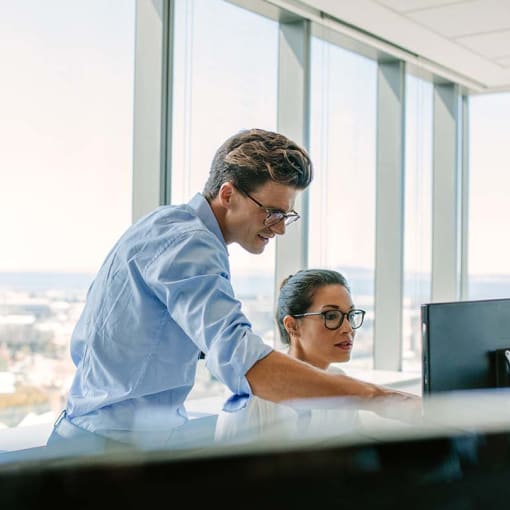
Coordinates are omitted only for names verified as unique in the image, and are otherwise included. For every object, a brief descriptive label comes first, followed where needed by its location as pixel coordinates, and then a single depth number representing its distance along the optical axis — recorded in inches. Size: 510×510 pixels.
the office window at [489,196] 200.2
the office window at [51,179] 95.7
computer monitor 61.2
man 41.3
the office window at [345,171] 152.2
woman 84.6
